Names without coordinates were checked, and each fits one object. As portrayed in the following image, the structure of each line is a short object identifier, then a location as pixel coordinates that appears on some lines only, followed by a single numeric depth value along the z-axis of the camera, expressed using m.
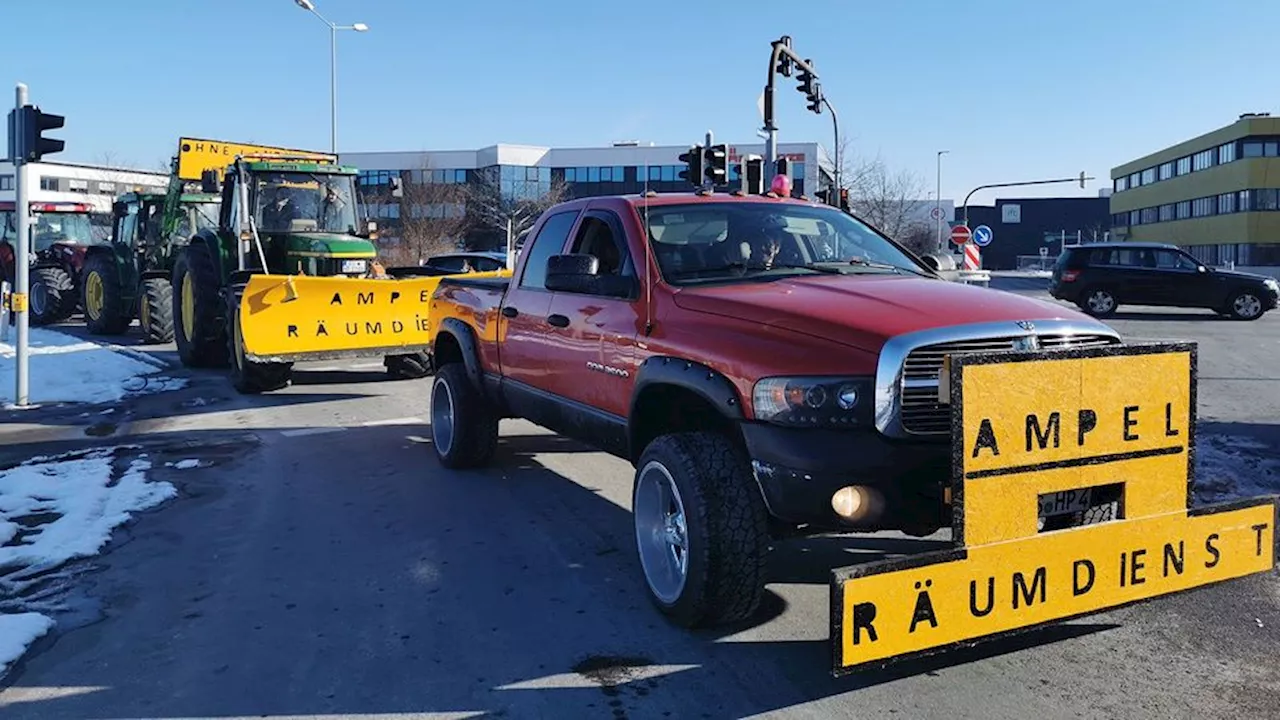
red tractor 21.98
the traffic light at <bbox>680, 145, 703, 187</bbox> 15.79
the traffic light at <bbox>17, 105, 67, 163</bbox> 11.17
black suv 24.28
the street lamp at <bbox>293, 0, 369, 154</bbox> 29.19
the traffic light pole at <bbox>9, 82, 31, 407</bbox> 11.16
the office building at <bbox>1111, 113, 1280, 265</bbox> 60.47
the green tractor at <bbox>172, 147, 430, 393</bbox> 13.31
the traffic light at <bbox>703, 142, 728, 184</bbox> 15.68
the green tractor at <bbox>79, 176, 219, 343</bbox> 17.17
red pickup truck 3.93
